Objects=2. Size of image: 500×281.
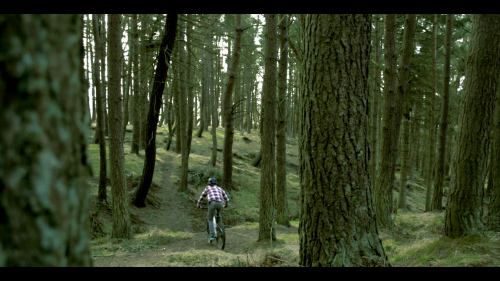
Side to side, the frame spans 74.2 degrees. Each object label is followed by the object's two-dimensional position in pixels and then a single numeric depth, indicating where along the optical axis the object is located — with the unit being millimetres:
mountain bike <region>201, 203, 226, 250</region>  8789
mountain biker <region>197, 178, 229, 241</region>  8844
